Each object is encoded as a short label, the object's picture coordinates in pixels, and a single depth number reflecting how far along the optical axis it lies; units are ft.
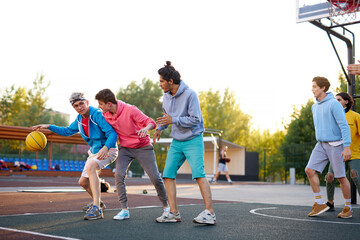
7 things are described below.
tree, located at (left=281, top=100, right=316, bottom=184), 89.81
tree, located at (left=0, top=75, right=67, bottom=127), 155.84
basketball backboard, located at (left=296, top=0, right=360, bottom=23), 34.38
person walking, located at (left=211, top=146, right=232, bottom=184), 71.45
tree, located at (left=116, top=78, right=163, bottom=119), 201.59
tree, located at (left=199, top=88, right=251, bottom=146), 176.76
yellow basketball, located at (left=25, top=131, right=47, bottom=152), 22.53
